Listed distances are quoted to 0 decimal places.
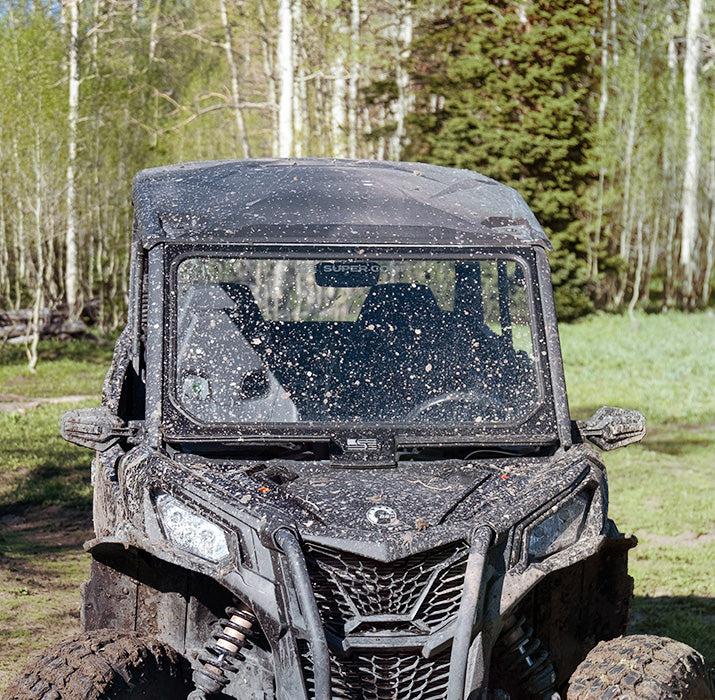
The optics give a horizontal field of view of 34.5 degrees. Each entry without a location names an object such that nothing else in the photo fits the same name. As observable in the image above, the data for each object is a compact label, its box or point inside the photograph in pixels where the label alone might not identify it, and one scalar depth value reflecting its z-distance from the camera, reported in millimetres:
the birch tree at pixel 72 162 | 21531
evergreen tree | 30875
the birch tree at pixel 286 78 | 22078
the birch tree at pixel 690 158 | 35156
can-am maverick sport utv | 3355
